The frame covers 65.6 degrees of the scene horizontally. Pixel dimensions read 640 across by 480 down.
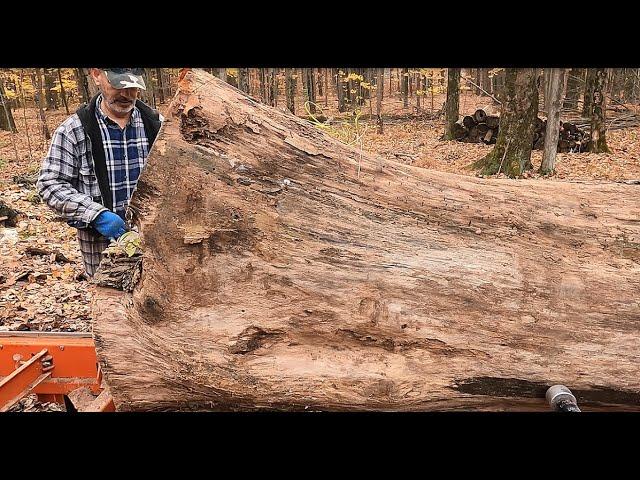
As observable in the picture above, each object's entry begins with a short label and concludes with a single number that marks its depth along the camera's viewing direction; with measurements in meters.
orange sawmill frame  2.68
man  3.05
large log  2.44
